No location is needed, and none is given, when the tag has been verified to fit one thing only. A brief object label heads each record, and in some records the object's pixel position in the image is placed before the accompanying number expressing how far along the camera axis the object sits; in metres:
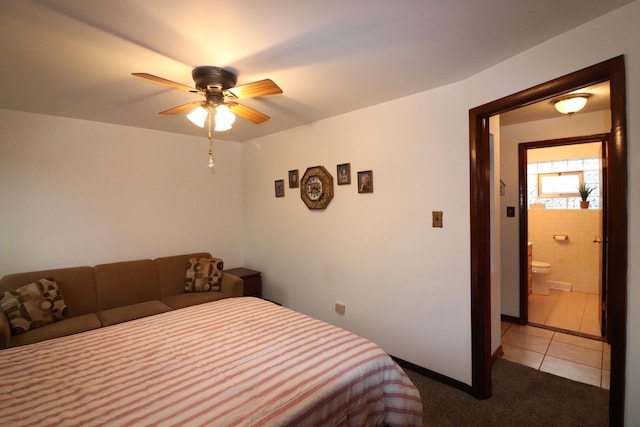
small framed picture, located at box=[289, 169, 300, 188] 3.39
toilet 4.42
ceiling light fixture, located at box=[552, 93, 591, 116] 2.47
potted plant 4.45
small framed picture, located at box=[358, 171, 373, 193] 2.69
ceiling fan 1.74
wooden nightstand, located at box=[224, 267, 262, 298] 3.62
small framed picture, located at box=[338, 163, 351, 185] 2.86
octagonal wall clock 3.05
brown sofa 2.31
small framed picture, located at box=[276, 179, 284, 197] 3.58
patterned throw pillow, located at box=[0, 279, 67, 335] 2.21
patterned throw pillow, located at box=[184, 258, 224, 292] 3.22
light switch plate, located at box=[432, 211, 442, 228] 2.27
